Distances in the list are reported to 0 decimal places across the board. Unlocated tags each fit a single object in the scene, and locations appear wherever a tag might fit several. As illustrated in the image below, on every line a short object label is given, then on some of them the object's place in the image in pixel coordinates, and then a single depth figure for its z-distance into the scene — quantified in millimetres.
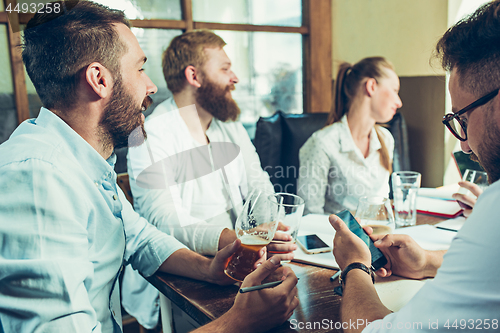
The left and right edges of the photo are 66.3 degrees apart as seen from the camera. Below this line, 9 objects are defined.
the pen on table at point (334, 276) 877
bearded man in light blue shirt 652
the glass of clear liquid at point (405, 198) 1312
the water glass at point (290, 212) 865
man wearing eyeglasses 515
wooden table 719
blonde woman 1949
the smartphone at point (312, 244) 1023
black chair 2293
